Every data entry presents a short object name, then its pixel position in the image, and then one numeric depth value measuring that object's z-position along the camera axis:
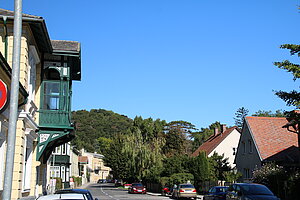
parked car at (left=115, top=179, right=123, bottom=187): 82.68
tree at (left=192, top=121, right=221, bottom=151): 91.38
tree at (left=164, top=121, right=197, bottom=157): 69.81
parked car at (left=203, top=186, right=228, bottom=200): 24.52
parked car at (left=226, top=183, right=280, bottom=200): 16.91
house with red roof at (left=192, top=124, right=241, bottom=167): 54.34
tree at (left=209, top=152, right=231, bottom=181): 41.09
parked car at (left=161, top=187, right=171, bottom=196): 43.22
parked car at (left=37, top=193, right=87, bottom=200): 9.48
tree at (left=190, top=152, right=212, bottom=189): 40.91
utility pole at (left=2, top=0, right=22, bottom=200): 6.55
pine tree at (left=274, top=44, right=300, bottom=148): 18.91
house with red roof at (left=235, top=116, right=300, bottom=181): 36.16
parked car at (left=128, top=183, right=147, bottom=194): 49.19
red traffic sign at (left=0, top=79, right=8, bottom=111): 8.55
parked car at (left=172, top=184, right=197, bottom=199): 33.47
